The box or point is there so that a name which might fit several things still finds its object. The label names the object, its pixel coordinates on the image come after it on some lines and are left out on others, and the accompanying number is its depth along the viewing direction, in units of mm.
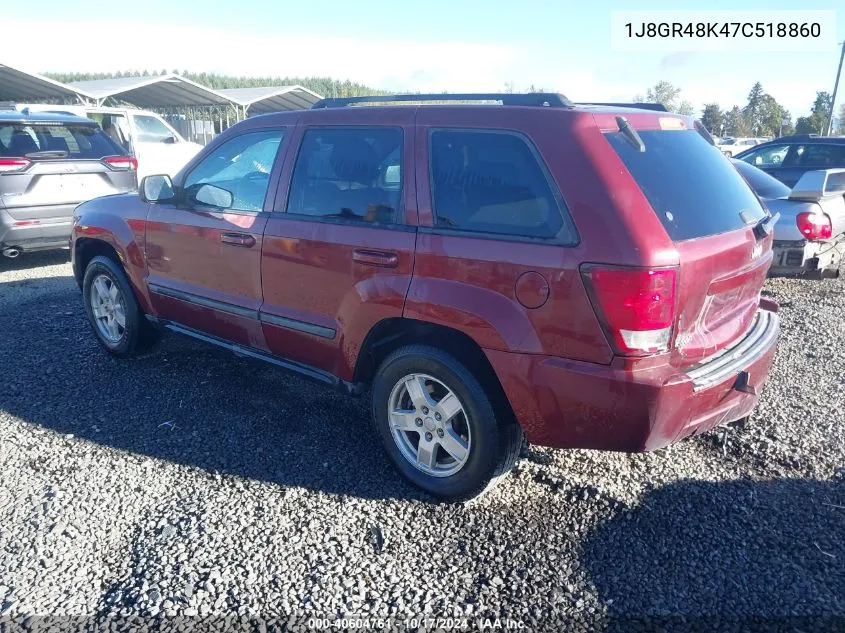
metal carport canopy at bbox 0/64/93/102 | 24895
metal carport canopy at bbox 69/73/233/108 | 26047
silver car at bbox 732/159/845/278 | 6324
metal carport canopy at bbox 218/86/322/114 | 29609
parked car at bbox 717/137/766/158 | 30422
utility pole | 35097
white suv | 13328
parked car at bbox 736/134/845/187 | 9656
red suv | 2646
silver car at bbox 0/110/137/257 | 7359
